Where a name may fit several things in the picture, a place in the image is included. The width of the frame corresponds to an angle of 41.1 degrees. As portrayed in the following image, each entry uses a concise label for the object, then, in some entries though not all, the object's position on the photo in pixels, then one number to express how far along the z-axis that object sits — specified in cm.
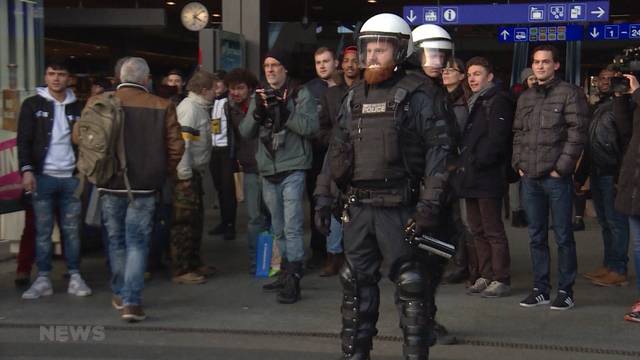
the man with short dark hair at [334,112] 721
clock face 1680
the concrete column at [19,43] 748
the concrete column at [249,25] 1062
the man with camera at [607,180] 680
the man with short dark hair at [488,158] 656
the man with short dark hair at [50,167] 648
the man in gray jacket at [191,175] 706
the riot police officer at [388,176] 456
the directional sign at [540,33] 1381
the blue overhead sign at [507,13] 1263
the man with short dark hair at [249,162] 740
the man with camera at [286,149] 649
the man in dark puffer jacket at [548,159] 602
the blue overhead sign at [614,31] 1519
